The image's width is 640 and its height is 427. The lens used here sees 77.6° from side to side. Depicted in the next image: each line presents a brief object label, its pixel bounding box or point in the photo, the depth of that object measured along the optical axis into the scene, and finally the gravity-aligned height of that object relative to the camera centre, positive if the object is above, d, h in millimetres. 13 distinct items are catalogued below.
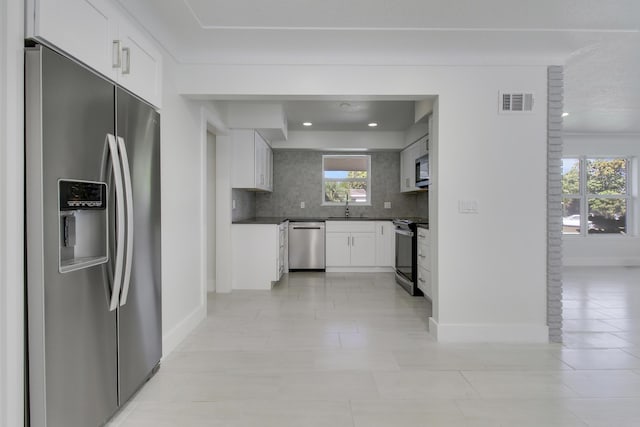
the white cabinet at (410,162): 5531 +730
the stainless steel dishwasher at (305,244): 6512 -607
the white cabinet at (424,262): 4566 -657
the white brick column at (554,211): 3305 -35
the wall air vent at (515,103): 3312 +866
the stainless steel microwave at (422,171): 5179 +489
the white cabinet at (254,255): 5152 -624
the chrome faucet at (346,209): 7212 -38
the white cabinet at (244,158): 5219 +642
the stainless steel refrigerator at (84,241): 1475 -154
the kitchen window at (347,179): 7314 +514
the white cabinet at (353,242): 6512 -574
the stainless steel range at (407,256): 5004 -655
